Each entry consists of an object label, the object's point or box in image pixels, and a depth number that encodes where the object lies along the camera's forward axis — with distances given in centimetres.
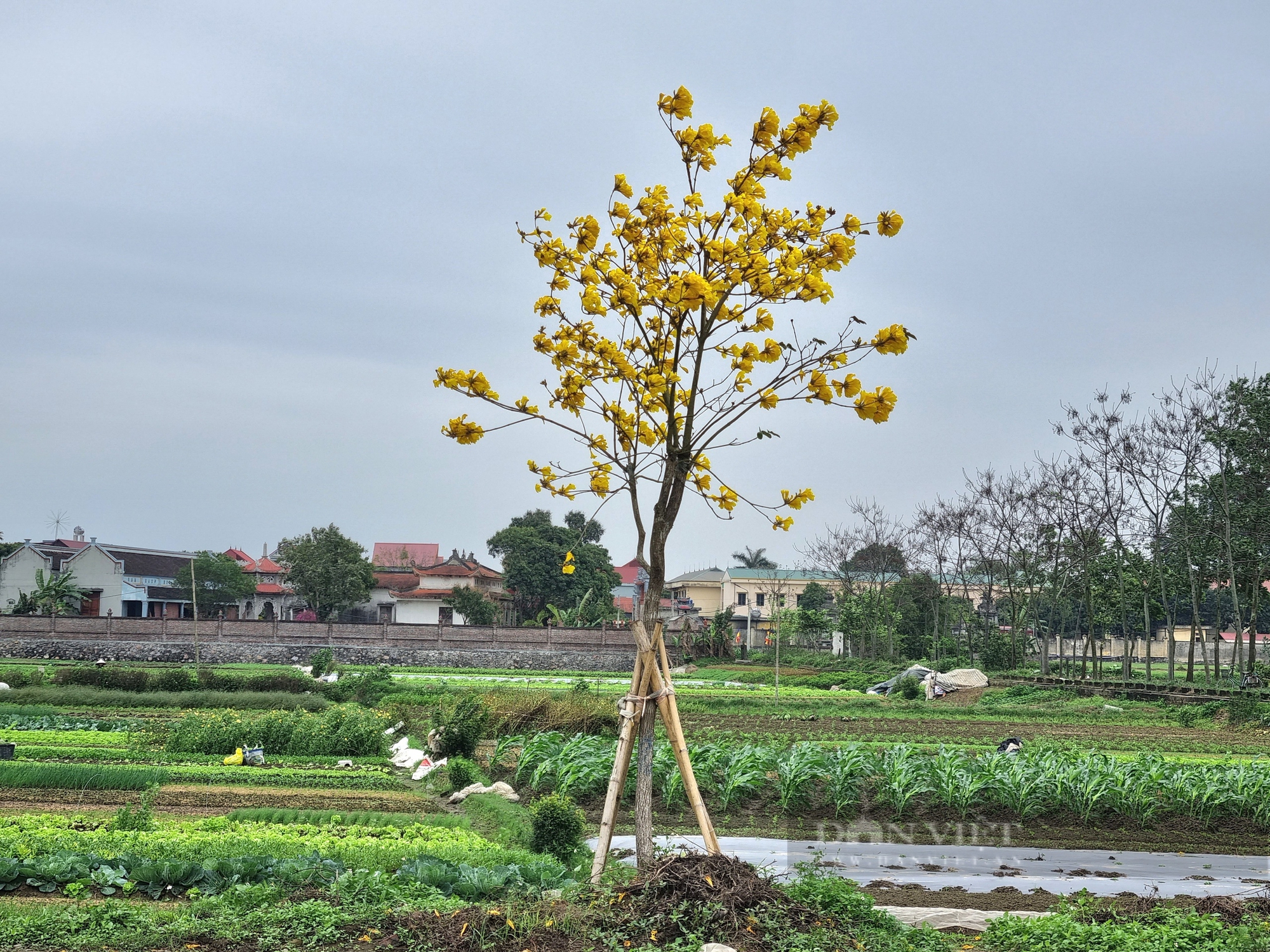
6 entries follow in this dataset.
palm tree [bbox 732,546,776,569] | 8944
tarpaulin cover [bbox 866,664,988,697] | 3175
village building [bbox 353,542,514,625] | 5953
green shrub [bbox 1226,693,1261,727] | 2353
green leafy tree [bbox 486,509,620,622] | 6066
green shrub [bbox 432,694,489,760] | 1440
